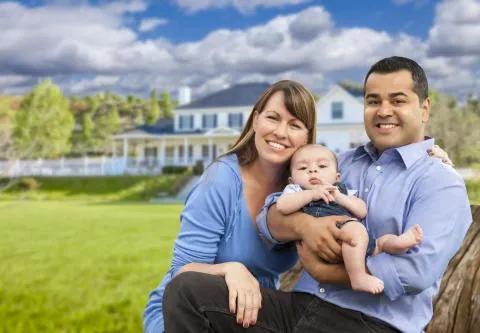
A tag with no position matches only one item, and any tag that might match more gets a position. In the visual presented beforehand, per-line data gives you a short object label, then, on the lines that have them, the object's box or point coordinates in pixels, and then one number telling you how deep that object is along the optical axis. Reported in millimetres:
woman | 3057
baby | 2635
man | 2688
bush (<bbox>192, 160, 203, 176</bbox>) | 36844
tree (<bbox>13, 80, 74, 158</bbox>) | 46625
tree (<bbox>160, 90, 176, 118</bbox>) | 68500
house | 37312
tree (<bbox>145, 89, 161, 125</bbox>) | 66088
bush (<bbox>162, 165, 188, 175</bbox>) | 38384
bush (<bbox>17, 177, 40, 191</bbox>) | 38719
